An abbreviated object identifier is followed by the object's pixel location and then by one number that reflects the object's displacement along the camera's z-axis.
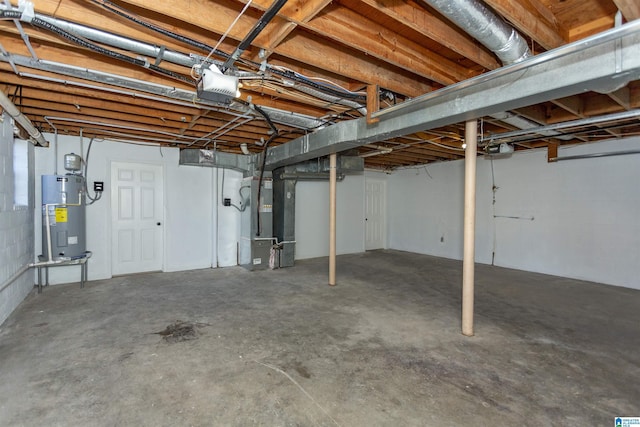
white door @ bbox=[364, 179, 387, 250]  8.43
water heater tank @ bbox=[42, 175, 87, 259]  4.08
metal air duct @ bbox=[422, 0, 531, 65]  1.54
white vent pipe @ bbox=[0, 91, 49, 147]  2.71
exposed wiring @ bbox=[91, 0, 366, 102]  1.72
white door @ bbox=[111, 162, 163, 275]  5.15
